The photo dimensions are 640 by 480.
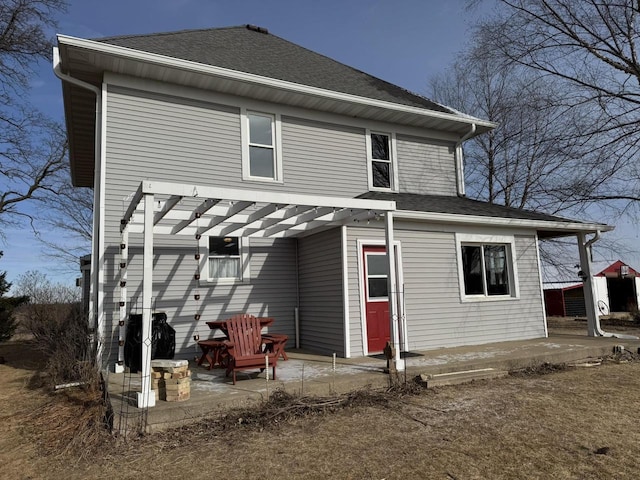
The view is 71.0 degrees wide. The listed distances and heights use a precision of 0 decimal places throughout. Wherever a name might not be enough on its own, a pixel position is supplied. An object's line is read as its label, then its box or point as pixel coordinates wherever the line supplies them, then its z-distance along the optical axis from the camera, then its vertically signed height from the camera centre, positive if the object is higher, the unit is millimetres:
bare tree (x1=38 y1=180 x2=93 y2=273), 21942 +4684
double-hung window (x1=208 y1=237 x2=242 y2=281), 8727 +911
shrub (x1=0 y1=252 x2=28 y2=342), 13773 +99
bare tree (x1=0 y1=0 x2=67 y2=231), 14242 +7695
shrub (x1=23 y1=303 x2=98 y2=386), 6039 -578
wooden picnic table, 6773 -649
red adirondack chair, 5832 -580
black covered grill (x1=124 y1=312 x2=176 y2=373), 6793 -506
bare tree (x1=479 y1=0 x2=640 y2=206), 13016 +7460
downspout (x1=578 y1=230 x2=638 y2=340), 10273 +188
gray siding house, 7746 +1511
